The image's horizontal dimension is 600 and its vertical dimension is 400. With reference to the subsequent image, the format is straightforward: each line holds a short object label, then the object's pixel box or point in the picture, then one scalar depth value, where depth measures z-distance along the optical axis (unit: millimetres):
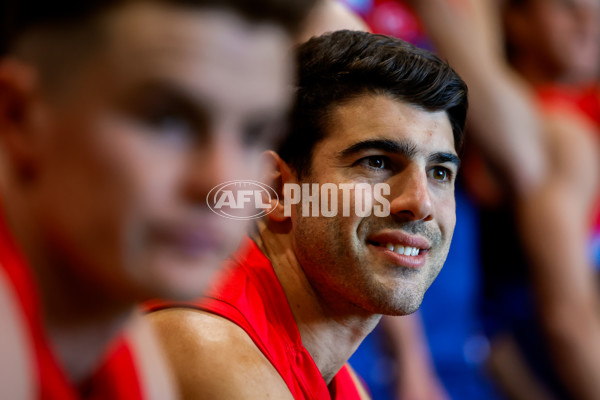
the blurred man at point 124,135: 2042
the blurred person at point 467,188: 2700
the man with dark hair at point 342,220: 2282
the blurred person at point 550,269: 3859
